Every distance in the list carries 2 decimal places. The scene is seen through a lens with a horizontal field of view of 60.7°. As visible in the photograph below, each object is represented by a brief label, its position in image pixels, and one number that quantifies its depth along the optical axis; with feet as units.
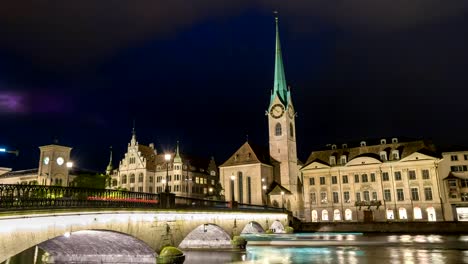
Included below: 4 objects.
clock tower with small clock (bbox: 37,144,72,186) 293.02
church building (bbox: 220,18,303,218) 280.72
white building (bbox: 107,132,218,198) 330.75
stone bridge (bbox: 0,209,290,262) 55.47
